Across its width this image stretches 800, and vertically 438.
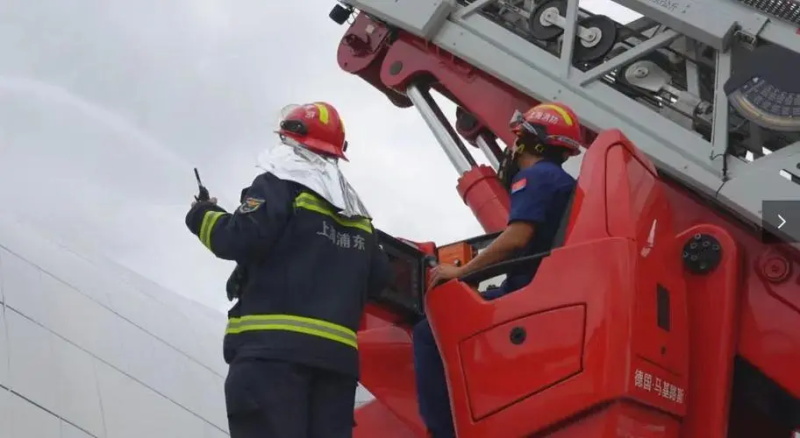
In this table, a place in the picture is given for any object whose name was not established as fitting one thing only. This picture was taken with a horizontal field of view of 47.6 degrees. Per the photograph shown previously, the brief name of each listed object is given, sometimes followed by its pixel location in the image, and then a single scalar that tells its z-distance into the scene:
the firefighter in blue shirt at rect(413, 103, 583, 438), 3.32
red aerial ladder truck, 2.92
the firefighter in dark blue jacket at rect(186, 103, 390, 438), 3.08
